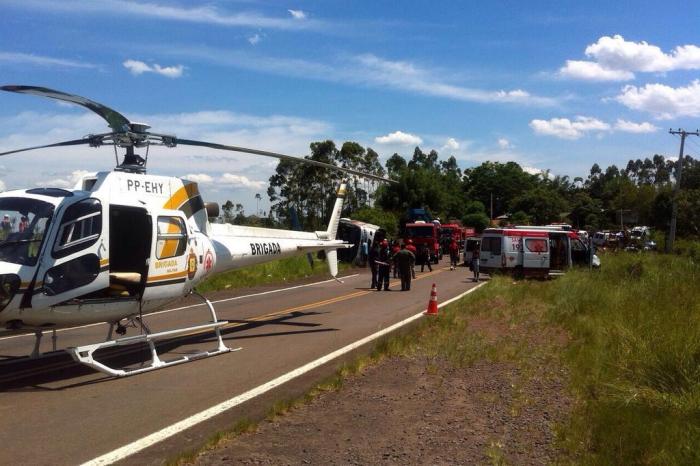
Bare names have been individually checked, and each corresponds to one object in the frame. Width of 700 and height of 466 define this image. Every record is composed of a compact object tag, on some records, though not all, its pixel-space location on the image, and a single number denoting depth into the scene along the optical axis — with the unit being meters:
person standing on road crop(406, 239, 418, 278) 24.96
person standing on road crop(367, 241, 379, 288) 23.70
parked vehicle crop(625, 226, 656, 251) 43.43
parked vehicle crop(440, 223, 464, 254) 47.50
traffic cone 15.38
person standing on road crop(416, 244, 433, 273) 34.15
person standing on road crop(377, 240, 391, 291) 22.92
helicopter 8.01
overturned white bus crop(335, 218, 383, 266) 36.69
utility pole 42.92
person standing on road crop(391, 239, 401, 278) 26.48
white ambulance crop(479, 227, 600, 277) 26.41
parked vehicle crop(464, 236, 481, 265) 28.03
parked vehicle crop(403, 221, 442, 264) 40.06
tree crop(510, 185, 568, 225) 95.37
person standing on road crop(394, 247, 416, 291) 22.78
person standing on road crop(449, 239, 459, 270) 33.81
